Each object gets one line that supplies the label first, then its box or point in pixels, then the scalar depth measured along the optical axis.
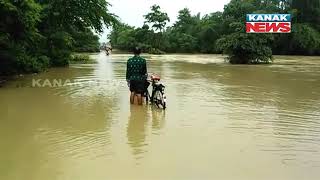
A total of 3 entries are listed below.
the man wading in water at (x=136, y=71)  7.59
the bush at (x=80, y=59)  25.94
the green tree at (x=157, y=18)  56.14
